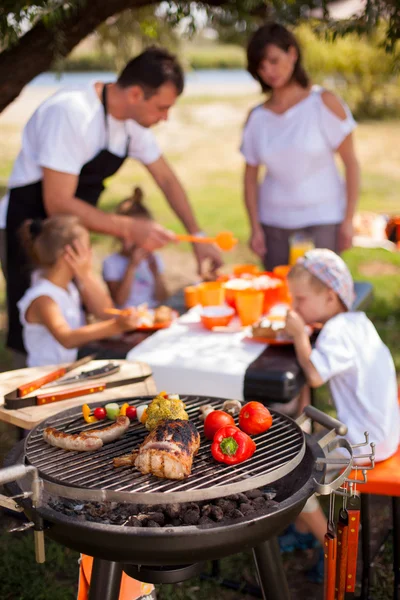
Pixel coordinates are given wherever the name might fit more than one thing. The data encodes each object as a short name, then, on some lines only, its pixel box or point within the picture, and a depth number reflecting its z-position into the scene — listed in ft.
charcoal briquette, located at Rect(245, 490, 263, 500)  6.66
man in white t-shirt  12.24
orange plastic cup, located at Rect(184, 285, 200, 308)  12.34
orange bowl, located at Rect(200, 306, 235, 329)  11.09
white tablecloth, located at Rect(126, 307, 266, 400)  9.51
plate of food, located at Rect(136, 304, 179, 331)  11.18
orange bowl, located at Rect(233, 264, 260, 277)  13.05
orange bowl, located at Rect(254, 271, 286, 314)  11.87
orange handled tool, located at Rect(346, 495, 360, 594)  7.13
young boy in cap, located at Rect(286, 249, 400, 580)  9.60
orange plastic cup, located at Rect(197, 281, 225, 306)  11.80
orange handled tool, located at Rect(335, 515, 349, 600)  7.15
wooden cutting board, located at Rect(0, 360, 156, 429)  8.15
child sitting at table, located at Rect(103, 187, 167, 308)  15.89
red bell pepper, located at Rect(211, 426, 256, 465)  6.75
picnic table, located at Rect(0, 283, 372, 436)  8.75
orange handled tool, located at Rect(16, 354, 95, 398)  8.43
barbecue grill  6.02
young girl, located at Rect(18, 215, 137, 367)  11.50
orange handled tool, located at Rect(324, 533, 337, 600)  7.00
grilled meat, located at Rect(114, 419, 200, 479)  6.39
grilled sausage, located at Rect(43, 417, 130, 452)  6.98
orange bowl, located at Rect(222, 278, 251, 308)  11.76
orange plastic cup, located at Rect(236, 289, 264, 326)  11.19
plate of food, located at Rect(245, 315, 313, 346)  10.28
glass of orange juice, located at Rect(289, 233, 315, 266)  13.16
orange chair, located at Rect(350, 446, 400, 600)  8.87
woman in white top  14.38
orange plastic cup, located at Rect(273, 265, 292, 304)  12.32
